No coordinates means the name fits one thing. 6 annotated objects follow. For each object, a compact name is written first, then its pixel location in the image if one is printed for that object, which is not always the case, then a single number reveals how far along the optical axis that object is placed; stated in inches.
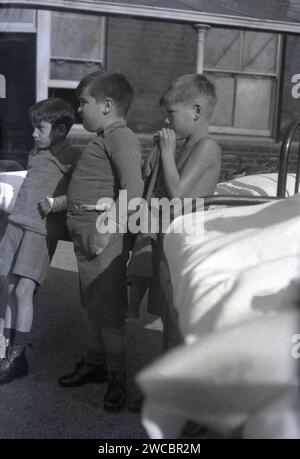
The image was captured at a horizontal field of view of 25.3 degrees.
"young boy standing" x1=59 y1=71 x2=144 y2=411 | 73.7
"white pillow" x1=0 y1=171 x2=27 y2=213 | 87.0
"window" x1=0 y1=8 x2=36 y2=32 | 75.1
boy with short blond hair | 72.1
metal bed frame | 60.0
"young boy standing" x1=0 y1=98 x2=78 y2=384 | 81.8
